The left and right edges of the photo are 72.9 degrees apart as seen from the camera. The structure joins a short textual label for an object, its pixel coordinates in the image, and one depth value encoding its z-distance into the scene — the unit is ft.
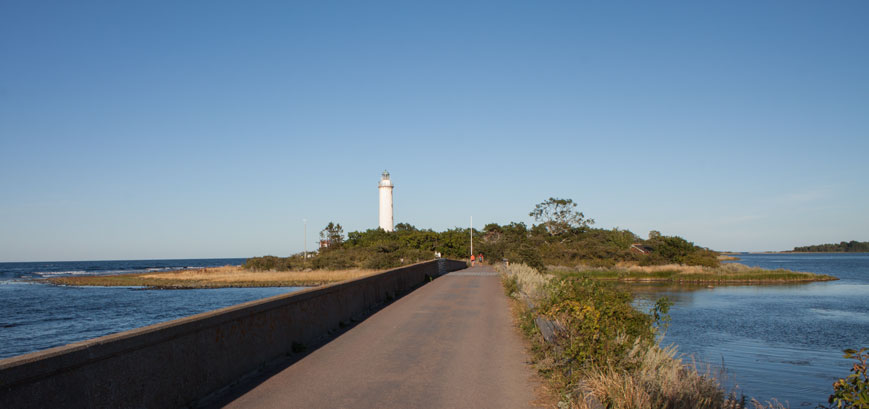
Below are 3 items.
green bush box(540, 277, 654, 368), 24.47
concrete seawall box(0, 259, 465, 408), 14.94
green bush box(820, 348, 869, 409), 14.18
